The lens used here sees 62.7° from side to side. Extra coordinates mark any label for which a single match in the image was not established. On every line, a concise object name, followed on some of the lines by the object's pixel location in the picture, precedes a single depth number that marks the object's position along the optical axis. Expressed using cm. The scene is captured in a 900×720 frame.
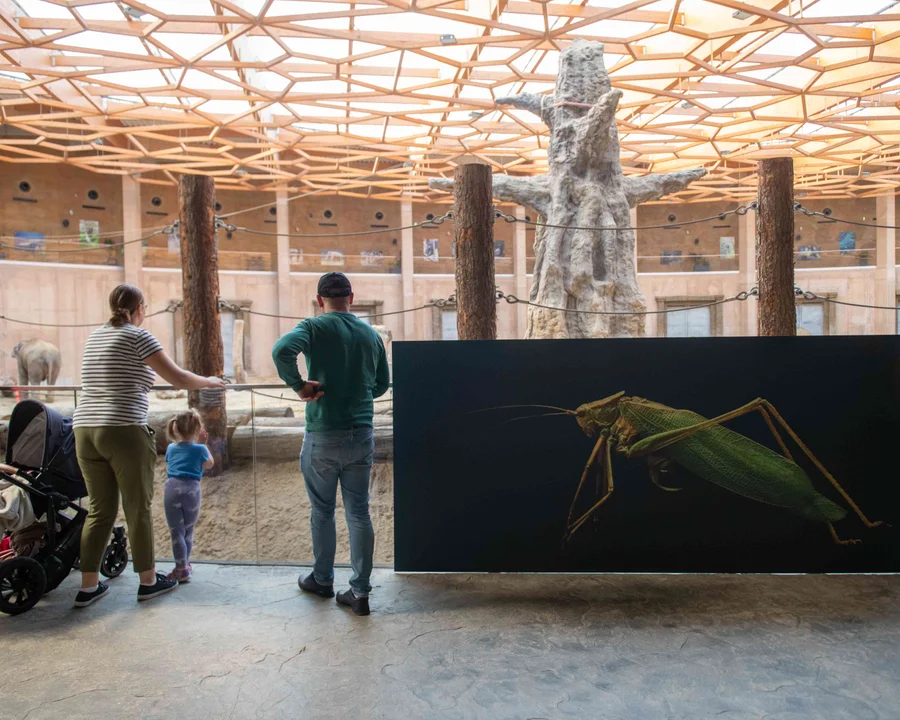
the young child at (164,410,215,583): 407
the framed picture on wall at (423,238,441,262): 2863
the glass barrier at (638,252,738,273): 2814
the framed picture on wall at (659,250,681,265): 2841
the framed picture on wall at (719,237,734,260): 2939
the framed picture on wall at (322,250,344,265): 2756
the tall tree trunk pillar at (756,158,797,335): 601
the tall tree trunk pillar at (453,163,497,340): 559
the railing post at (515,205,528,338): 2727
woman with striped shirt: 350
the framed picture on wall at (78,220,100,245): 2378
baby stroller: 372
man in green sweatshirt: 352
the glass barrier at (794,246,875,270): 2720
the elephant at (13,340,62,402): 1611
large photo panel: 390
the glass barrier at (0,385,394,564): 770
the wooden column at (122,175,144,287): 2361
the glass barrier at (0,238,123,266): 2203
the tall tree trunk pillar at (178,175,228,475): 608
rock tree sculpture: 877
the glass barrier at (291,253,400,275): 2744
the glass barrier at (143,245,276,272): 2428
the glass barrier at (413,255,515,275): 2788
